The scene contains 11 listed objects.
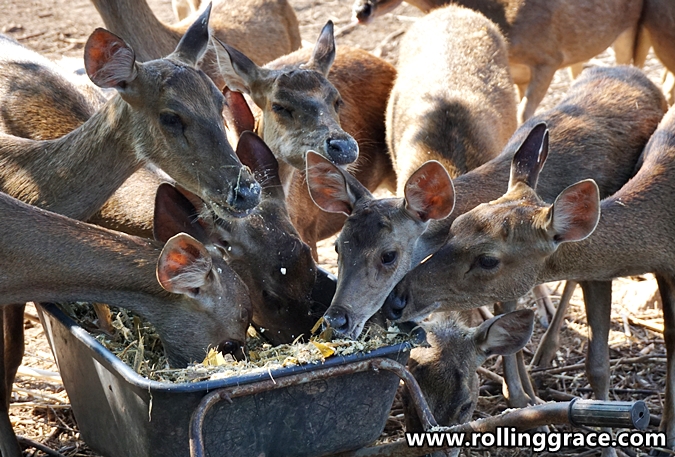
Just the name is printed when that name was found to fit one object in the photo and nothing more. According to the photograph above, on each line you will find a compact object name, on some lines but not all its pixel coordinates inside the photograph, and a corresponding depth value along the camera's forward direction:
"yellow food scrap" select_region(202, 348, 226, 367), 3.75
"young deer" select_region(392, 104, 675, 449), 4.52
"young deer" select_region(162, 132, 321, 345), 4.52
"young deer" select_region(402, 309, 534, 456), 4.58
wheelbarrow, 3.45
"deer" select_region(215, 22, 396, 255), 5.46
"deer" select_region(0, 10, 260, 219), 4.58
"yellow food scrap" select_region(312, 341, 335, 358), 3.64
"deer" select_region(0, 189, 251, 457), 4.05
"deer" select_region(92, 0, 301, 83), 7.72
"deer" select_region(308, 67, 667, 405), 4.52
